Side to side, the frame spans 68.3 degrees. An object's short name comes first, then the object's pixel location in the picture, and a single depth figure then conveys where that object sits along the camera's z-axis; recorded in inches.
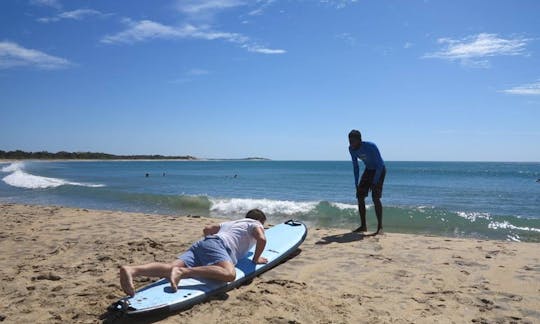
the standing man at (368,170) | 271.4
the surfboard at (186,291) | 130.2
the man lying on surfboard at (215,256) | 141.0
